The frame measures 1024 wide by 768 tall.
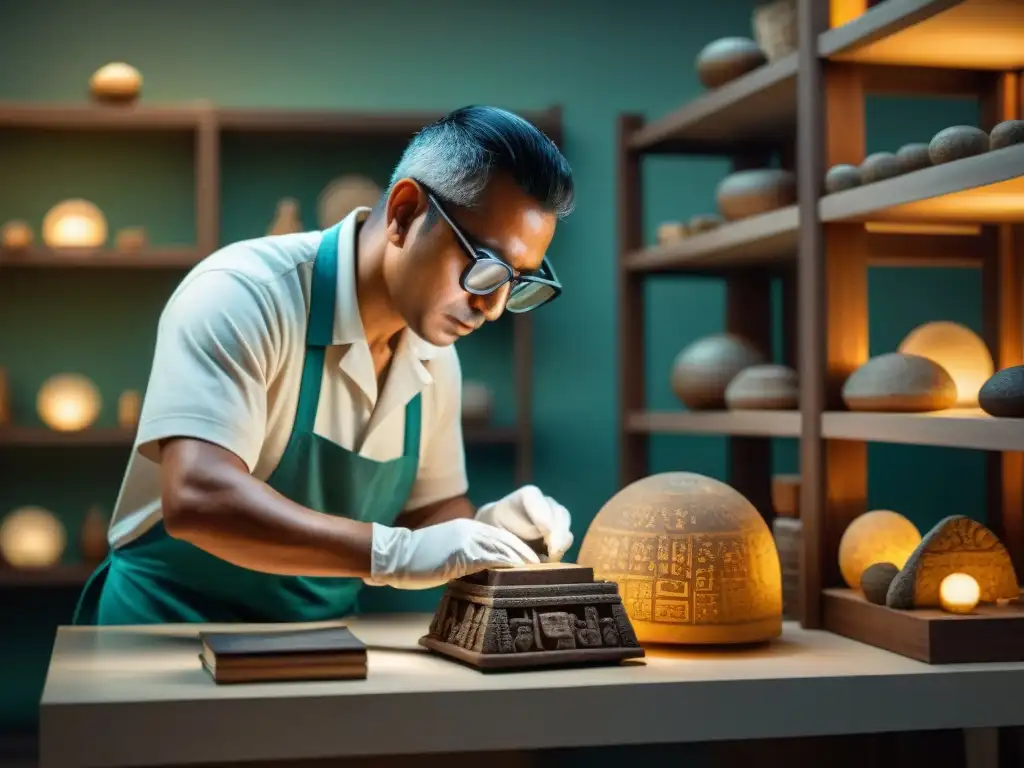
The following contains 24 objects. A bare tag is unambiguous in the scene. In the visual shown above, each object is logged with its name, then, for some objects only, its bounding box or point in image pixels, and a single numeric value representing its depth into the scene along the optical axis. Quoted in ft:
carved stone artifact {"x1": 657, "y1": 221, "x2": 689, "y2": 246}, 11.75
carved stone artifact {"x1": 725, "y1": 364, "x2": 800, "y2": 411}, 9.59
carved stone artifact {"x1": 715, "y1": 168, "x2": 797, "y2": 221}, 10.28
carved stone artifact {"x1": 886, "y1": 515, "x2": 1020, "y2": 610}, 6.31
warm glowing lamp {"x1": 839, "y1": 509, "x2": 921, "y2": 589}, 7.03
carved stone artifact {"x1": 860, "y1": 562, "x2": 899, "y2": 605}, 6.58
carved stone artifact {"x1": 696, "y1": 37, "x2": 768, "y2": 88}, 10.85
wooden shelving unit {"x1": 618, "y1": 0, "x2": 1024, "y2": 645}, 6.61
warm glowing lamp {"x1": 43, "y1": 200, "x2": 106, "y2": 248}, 13.65
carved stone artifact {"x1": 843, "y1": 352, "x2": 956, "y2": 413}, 7.02
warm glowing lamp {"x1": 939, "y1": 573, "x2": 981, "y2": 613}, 6.17
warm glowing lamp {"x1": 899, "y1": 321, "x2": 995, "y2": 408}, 7.97
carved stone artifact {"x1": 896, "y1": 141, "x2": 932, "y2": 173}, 7.00
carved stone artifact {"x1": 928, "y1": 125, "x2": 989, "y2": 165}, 6.47
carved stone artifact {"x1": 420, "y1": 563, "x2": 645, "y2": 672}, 5.56
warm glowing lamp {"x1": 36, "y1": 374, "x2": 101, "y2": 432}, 13.56
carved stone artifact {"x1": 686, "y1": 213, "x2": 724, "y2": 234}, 11.23
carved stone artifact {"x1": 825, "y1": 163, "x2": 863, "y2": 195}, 7.25
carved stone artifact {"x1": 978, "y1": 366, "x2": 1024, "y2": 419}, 6.13
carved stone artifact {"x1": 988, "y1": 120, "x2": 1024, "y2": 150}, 6.13
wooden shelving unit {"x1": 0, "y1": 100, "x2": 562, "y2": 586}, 13.43
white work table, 4.95
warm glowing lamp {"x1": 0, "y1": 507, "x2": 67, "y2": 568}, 13.35
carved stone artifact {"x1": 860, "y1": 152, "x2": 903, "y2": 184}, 6.99
